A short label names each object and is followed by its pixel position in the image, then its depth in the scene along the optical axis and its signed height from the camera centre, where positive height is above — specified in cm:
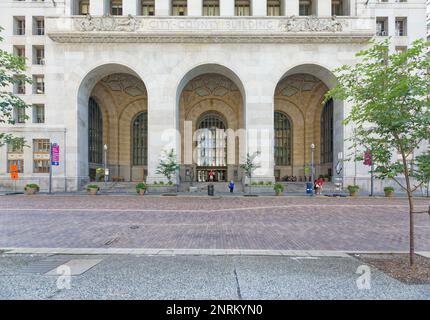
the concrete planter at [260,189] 3102 -277
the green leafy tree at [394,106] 654 +142
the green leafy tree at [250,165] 3131 -9
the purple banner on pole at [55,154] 3185 +131
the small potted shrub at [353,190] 2808 -266
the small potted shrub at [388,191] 2812 -280
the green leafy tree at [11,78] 773 +252
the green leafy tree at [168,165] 3050 -3
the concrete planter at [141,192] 2859 -278
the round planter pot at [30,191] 2916 -266
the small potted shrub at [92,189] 2863 -245
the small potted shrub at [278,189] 2849 -254
